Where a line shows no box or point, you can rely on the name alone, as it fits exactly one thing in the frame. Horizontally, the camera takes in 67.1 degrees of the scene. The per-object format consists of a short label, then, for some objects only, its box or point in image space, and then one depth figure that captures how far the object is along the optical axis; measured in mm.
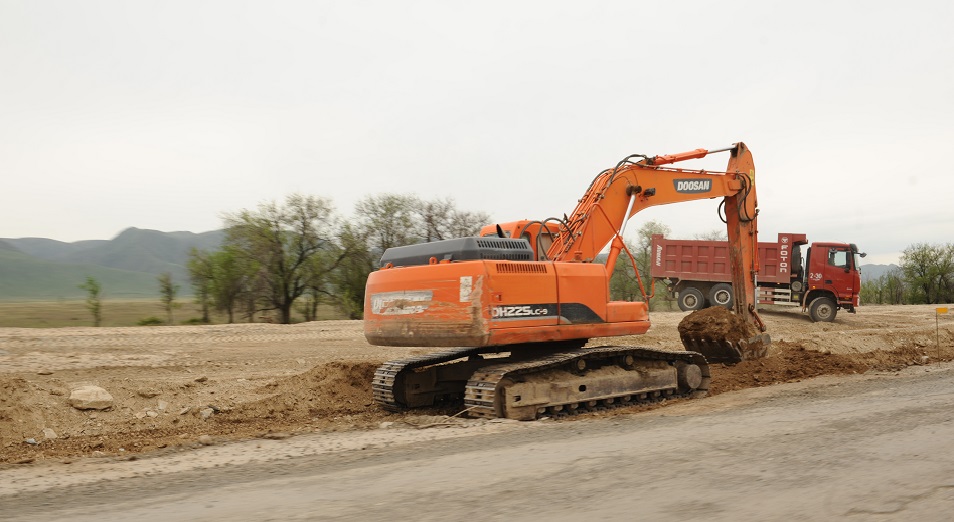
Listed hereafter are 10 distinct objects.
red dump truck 24266
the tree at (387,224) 26828
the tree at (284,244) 24719
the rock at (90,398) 9120
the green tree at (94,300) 21297
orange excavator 7738
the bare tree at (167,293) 23781
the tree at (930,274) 44347
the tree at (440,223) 27719
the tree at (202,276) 24484
